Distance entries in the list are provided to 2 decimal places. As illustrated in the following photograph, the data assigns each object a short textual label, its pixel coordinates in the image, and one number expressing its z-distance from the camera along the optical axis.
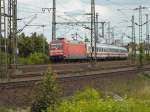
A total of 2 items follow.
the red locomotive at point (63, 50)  71.00
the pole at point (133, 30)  88.70
